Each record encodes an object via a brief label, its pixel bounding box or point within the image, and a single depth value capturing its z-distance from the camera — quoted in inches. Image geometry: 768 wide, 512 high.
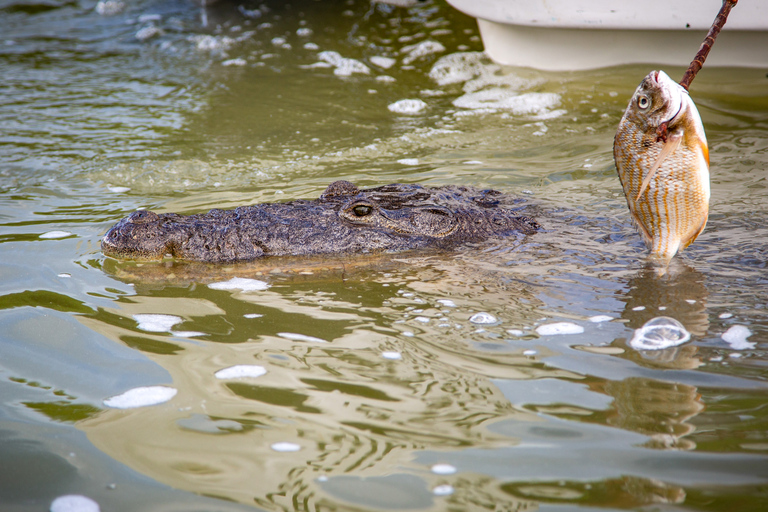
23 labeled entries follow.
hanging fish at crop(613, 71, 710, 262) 209.2
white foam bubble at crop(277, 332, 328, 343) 230.4
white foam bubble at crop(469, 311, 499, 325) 242.7
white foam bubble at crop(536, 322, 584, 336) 233.8
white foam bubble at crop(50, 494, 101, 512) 151.4
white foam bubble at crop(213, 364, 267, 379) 206.1
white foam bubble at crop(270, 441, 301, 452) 171.5
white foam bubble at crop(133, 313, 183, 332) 239.1
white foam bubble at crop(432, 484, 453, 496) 154.7
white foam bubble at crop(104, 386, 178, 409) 190.1
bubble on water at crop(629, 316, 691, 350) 221.9
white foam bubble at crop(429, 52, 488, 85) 664.4
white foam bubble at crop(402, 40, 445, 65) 729.9
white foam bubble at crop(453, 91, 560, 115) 574.6
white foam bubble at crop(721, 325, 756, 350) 219.0
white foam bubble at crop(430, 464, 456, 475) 162.1
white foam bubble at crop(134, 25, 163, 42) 840.9
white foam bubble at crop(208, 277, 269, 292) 275.9
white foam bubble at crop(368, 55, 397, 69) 714.8
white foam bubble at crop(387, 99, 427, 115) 587.8
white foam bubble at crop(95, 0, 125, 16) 971.3
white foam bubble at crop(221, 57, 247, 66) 735.7
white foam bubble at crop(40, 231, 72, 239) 338.6
